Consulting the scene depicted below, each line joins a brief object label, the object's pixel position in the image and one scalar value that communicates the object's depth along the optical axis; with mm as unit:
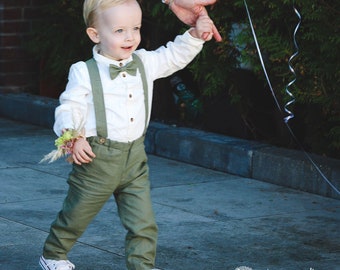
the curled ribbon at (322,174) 6415
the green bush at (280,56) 6566
